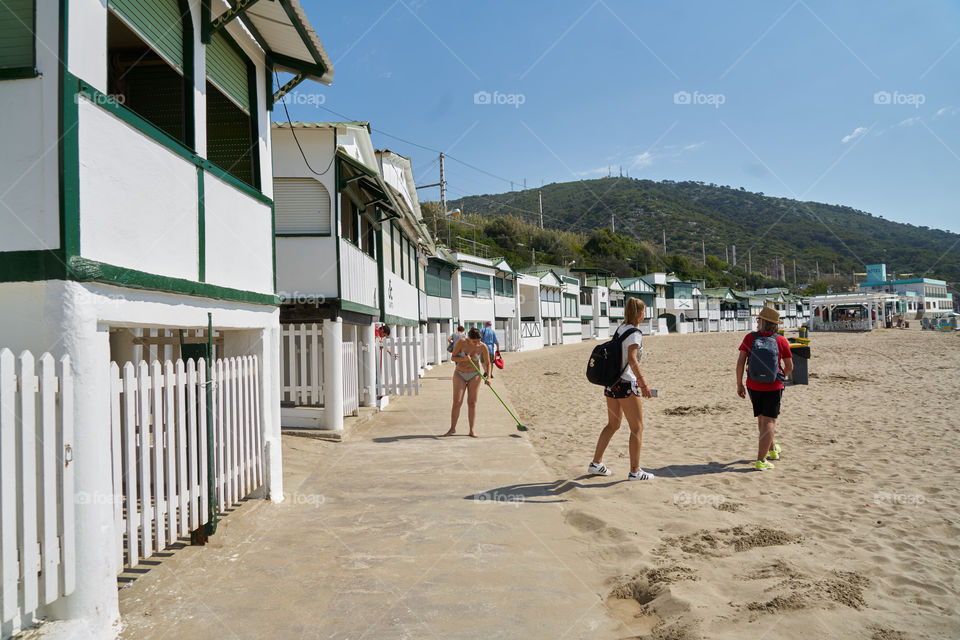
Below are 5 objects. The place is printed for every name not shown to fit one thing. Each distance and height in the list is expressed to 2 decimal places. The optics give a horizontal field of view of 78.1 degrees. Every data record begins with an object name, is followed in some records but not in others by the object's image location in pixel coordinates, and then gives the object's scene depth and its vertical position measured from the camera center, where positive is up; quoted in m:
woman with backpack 6.25 -0.62
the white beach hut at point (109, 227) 3.17 +0.78
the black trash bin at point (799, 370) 13.95 -1.05
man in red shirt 6.91 -0.68
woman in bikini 9.53 -0.57
